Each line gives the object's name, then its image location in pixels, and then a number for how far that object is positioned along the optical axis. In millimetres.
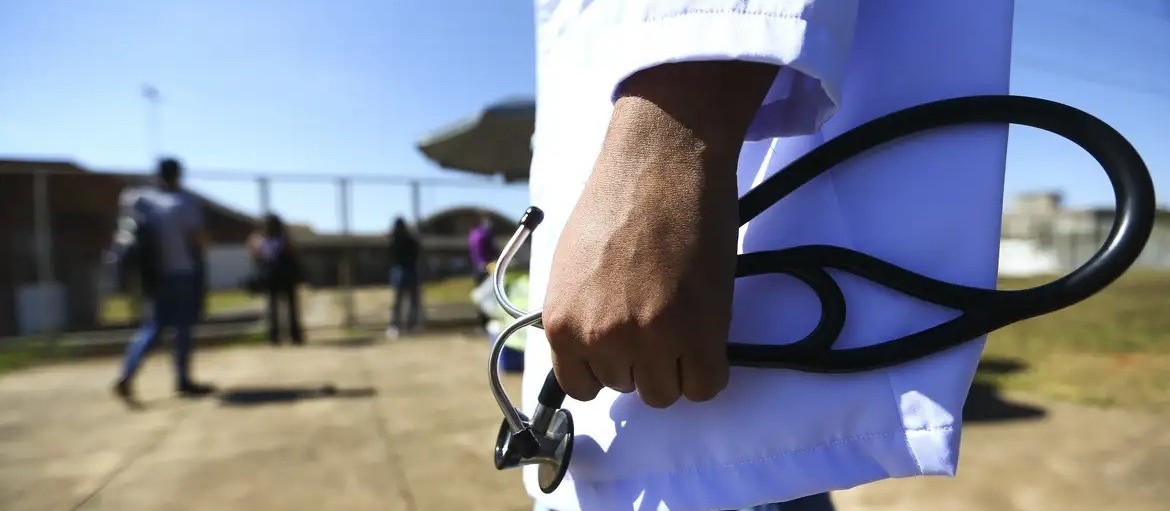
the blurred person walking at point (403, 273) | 6633
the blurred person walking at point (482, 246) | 5828
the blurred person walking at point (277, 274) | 6160
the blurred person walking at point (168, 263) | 3729
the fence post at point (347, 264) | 7039
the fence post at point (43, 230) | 5957
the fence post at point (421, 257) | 7008
